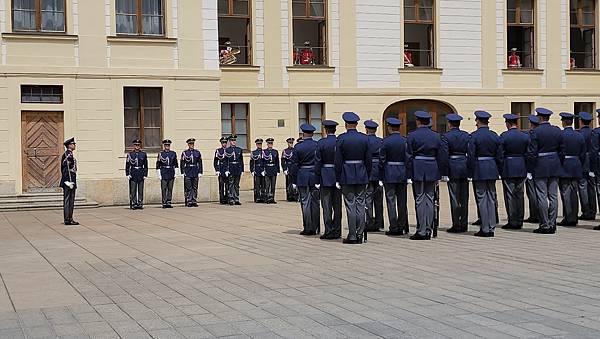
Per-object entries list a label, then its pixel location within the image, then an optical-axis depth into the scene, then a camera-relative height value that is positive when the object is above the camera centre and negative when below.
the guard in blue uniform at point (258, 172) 25.14 -0.52
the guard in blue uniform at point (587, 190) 16.66 -0.78
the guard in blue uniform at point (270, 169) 25.05 -0.44
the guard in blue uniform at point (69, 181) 18.33 -0.53
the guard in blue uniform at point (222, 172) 24.59 -0.49
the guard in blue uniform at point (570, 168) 15.34 -0.32
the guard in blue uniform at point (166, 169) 23.56 -0.37
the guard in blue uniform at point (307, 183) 15.14 -0.52
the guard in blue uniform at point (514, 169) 15.08 -0.32
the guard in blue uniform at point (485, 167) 14.31 -0.27
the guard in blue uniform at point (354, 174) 13.49 -0.33
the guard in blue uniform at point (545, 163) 14.68 -0.21
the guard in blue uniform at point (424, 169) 13.98 -0.27
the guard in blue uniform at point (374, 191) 14.89 -0.69
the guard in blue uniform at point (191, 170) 23.84 -0.41
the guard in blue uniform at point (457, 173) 14.70 -0.37
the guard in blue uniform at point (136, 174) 23.12 -0.49
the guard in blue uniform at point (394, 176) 14.66 -0.40
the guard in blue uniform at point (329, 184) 14.13 -0.51
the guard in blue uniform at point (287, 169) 25.38 -0.45
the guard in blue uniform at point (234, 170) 24.42 -0.44
